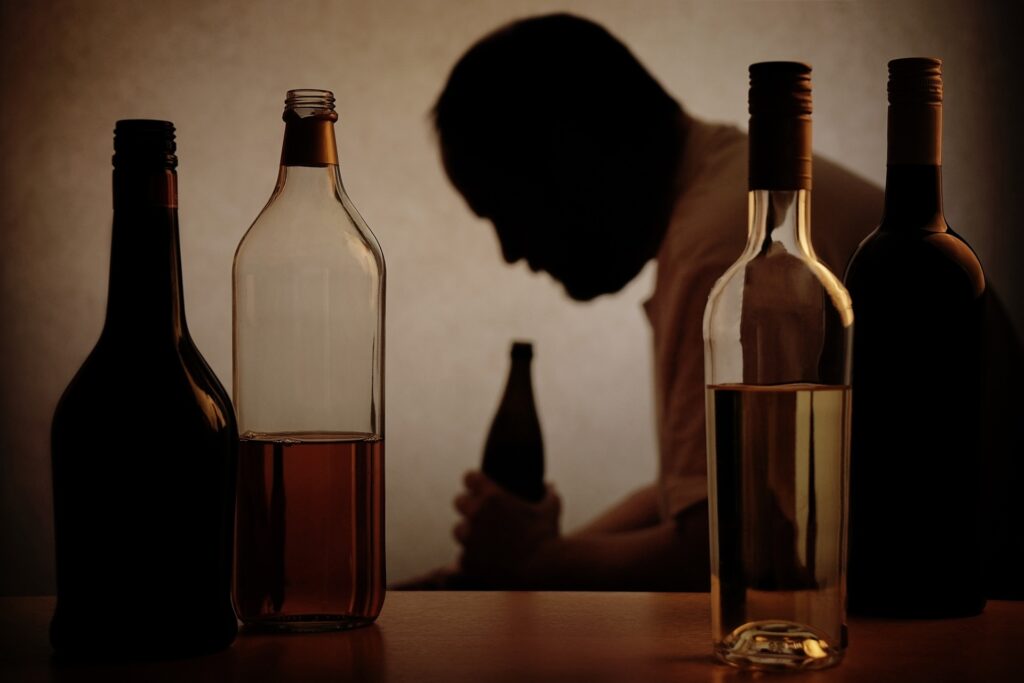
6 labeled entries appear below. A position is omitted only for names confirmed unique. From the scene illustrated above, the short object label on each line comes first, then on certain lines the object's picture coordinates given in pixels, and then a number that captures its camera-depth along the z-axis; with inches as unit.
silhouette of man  75.7
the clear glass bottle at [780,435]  19.3
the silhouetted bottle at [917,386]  23.3
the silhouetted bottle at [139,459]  20.1
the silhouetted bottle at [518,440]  87.2
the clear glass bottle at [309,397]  21.7
